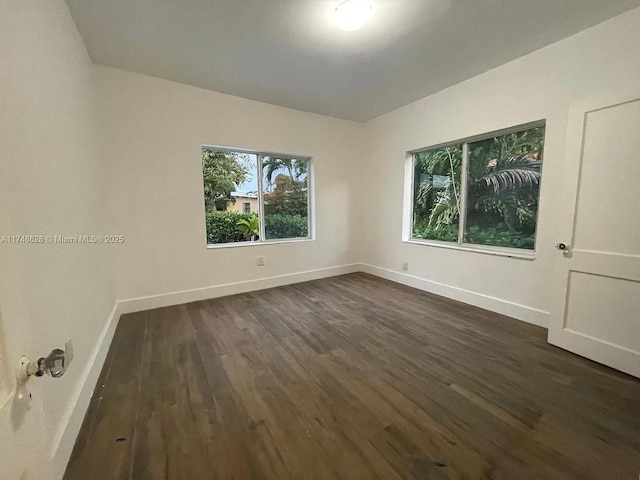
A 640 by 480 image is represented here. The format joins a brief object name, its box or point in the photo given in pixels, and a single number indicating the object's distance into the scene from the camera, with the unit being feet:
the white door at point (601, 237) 6.64
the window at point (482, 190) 9.71
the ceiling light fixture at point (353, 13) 6.63
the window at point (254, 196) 12.52
